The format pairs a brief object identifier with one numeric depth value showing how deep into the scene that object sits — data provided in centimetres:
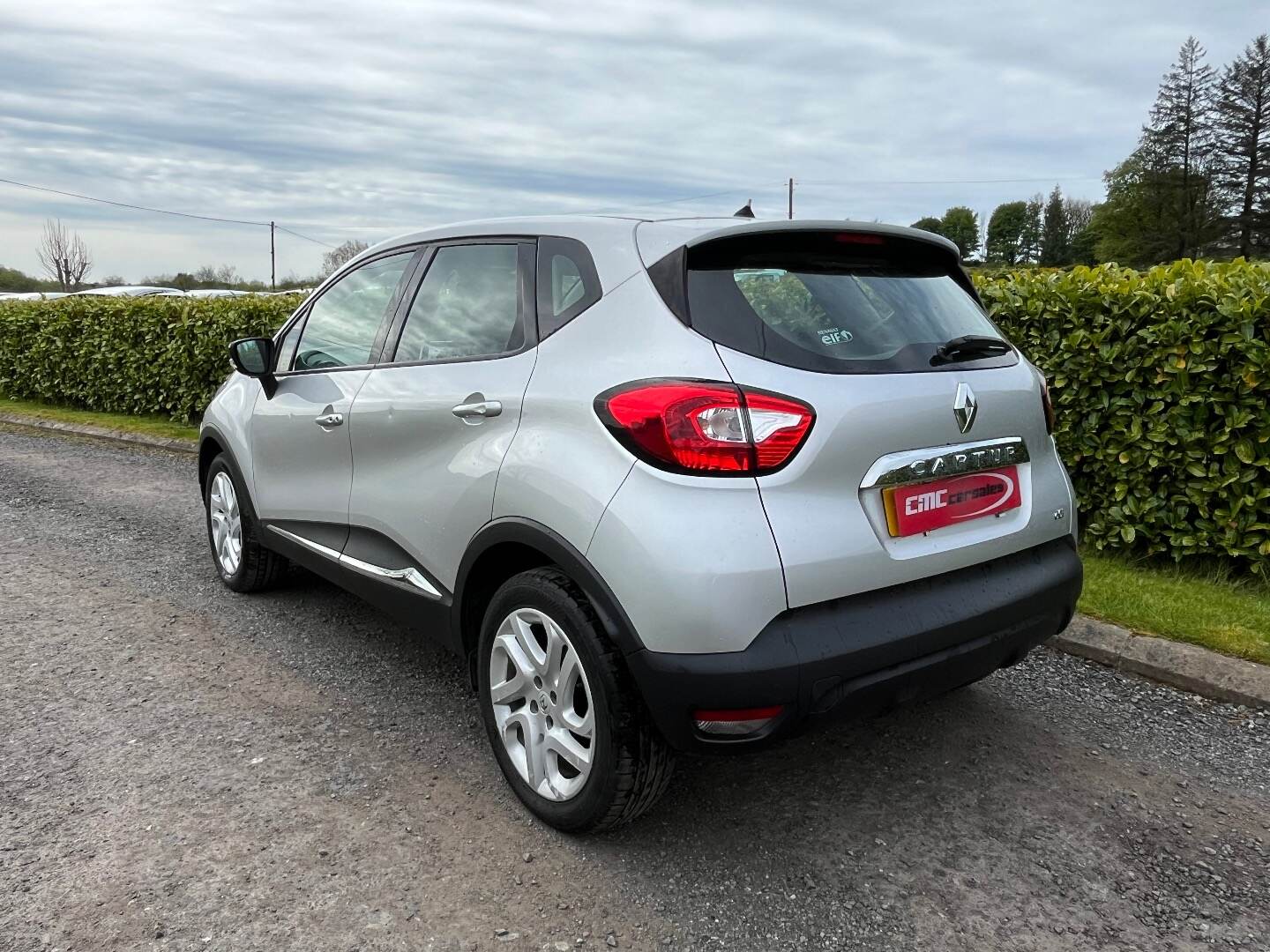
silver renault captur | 227
